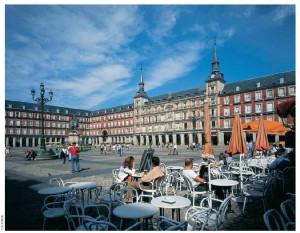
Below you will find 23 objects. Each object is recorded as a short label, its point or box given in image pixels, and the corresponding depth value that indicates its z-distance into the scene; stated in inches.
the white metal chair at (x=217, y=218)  124.6
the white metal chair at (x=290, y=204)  124.5
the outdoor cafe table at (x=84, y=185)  201.9
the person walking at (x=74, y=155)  464.1
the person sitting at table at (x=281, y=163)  251.8
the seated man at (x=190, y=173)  211.9
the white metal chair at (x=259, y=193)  189.2
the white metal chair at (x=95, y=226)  110.5
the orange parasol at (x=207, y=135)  247.0
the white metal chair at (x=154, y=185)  211.9
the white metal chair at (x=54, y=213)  154.7
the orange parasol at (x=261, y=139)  353.0
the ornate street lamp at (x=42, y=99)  743.6
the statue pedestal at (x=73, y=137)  1072.0
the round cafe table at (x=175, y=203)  142.6
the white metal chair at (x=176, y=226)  108.9
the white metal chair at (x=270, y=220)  106.6
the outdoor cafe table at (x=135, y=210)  126.3
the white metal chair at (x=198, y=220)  123.5
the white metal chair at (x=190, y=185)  209.2
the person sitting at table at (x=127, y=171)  230.3
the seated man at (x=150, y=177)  213.9
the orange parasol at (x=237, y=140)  240.7
